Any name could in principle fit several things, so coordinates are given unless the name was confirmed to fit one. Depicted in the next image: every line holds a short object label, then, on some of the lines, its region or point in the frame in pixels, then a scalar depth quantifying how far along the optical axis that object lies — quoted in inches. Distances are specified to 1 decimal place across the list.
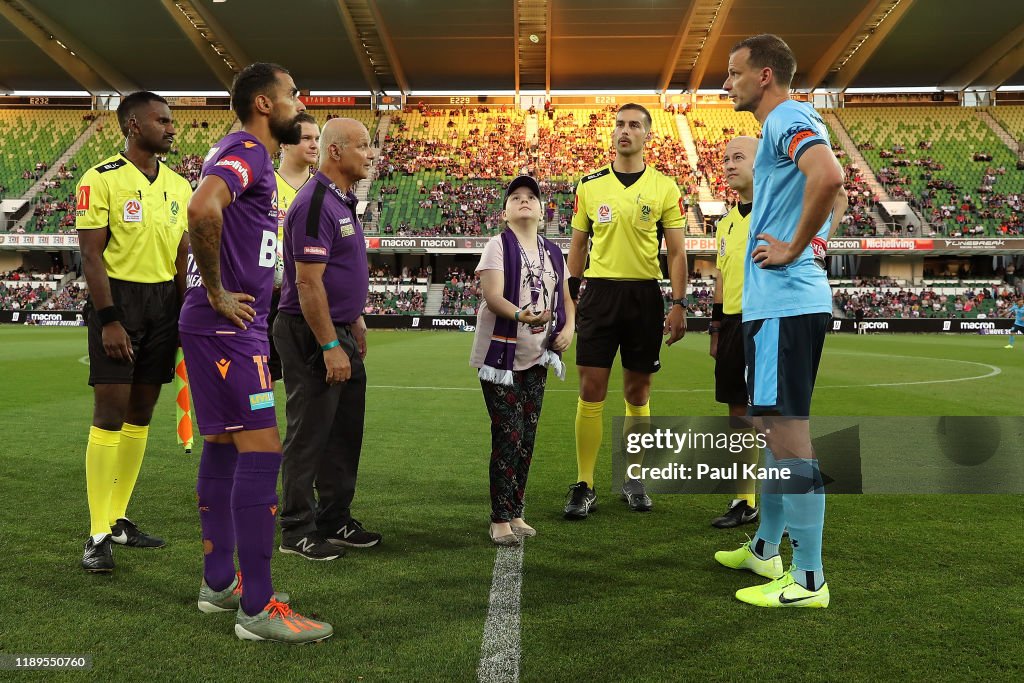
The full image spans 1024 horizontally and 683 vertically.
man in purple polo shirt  163.0
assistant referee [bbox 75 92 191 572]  162.7
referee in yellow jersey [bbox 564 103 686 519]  209.5
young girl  176.6
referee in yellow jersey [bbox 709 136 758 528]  196.9
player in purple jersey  120.6
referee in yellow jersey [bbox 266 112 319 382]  218.8
